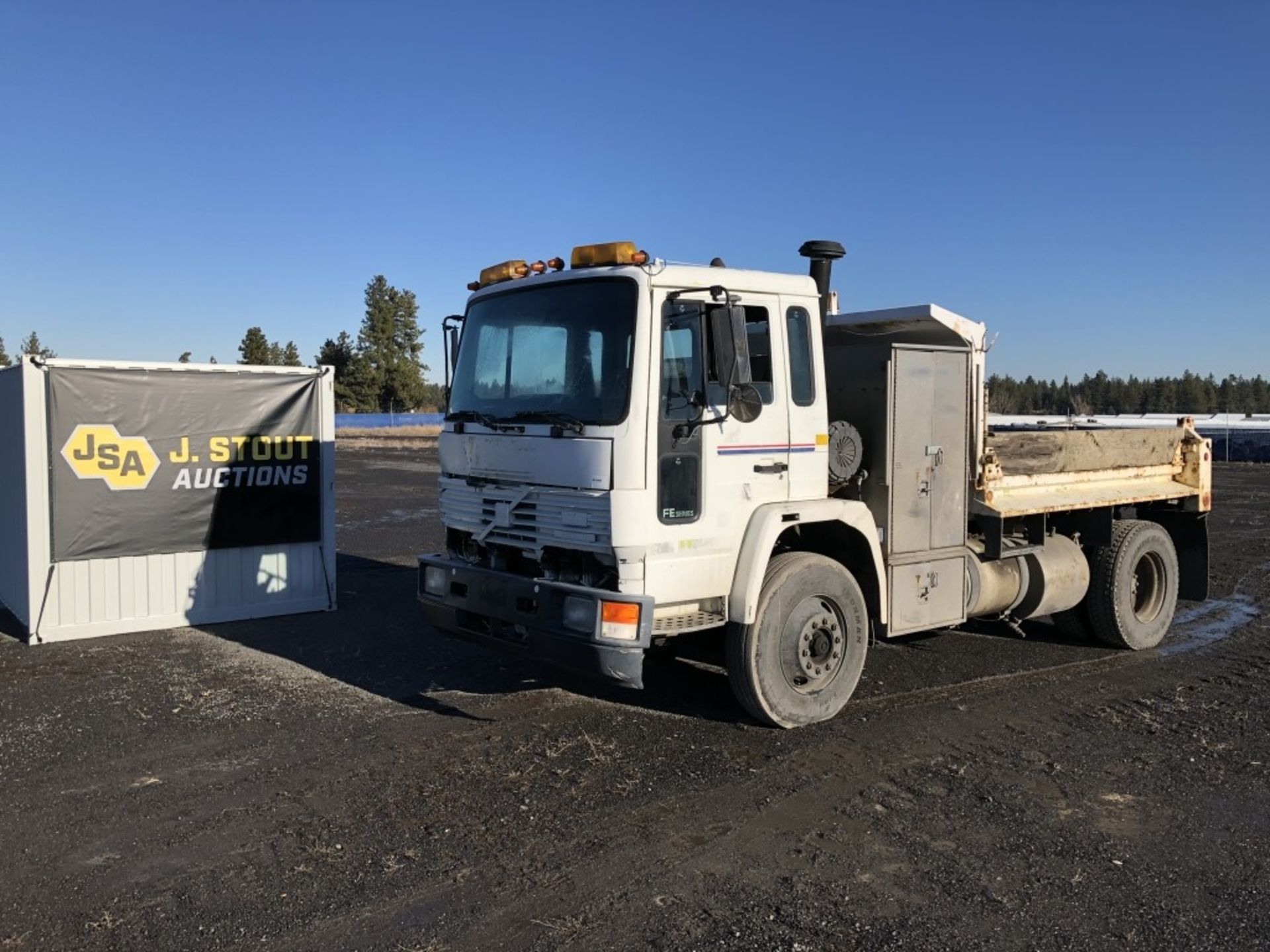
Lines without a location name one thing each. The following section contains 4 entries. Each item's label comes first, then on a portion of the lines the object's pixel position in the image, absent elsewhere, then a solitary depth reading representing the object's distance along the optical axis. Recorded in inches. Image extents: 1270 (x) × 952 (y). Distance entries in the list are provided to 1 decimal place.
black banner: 334.0
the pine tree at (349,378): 2920.8
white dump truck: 213.2
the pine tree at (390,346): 2972.4
